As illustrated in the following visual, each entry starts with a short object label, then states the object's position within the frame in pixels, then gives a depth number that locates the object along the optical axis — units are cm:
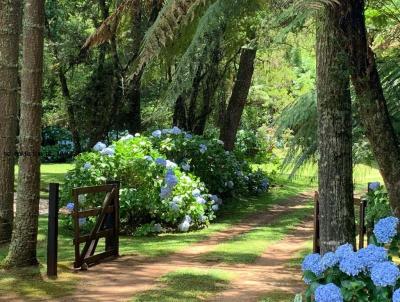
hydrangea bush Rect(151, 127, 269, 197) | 1423
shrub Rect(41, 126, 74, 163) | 3081
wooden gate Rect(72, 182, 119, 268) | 766
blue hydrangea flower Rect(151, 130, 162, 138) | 1441
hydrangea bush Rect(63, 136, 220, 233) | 1161
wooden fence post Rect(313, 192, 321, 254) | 805
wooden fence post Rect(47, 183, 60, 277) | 720
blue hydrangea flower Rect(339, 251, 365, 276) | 341
